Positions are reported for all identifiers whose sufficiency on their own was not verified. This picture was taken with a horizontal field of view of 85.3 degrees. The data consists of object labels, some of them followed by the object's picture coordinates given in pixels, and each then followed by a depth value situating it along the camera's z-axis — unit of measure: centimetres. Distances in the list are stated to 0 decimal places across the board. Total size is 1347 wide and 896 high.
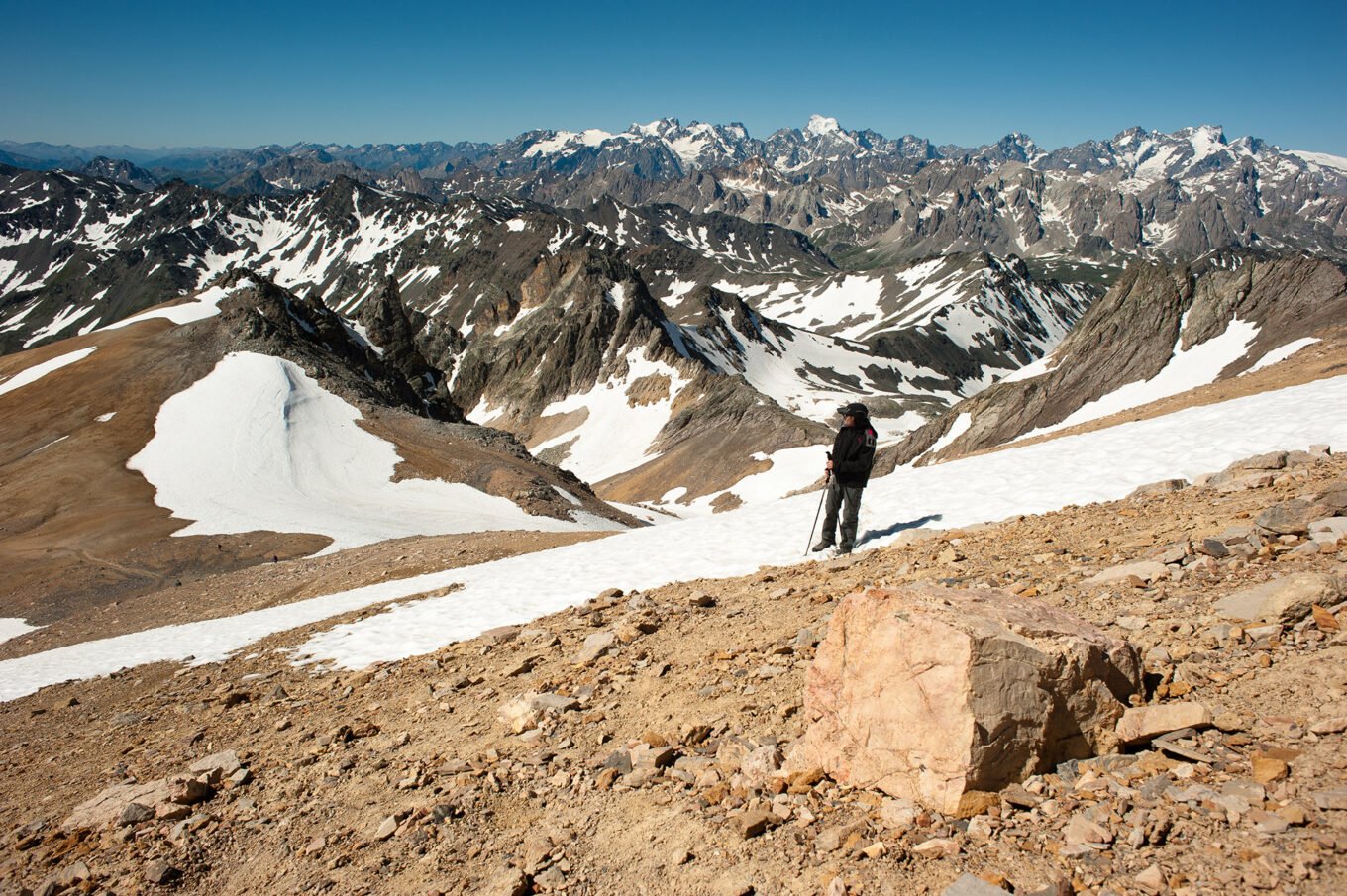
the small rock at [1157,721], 523
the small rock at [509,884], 547
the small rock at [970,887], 434
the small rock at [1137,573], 838
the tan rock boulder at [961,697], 521
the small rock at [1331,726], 487
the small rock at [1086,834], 457
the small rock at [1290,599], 627
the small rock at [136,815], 724
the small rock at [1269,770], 459
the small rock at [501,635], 1187
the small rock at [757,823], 548
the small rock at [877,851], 492
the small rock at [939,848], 479
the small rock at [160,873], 638
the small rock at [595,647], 972
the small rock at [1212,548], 835
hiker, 1396
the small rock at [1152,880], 411
